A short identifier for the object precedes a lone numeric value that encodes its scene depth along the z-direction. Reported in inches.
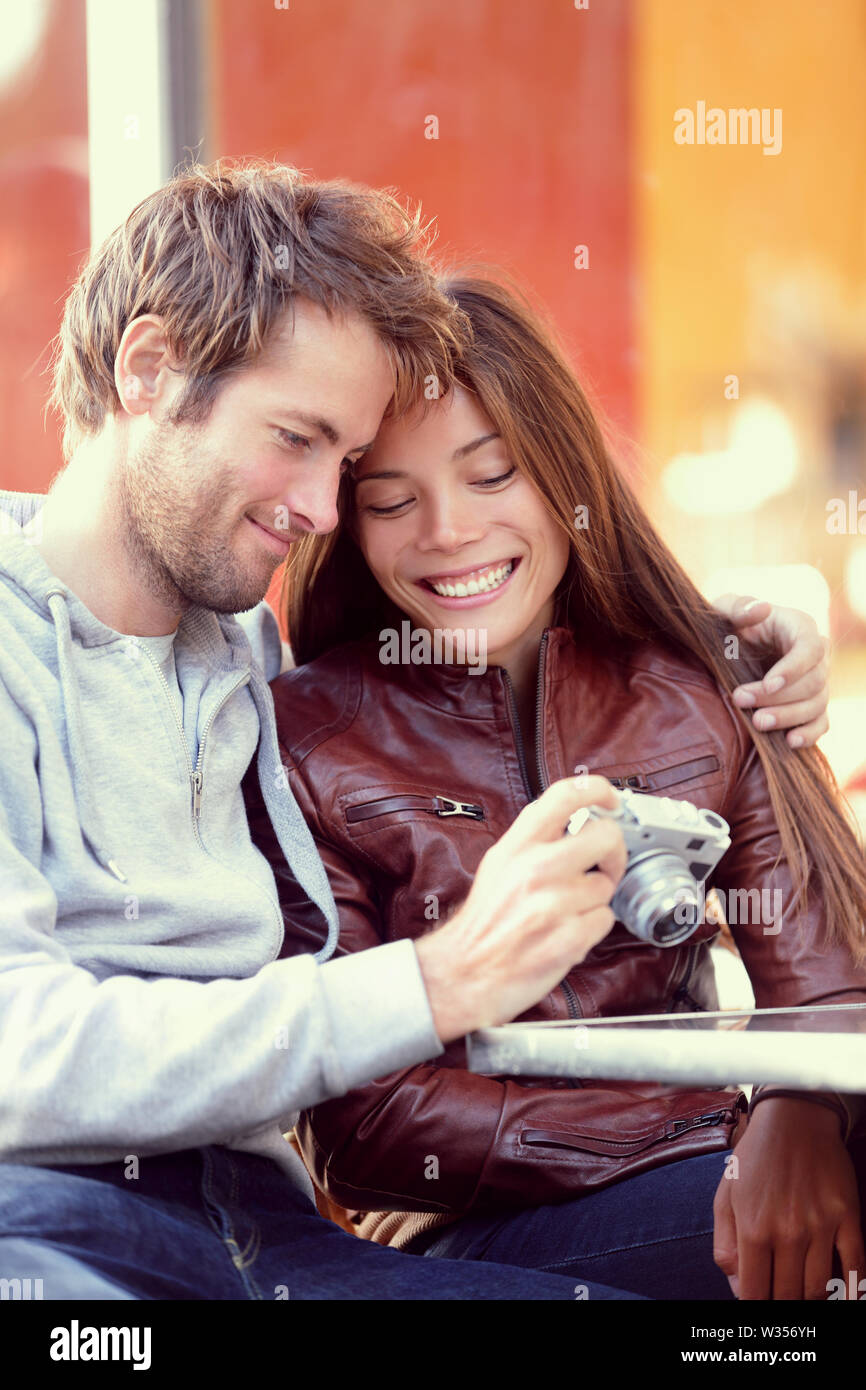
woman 83.3
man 75.3
